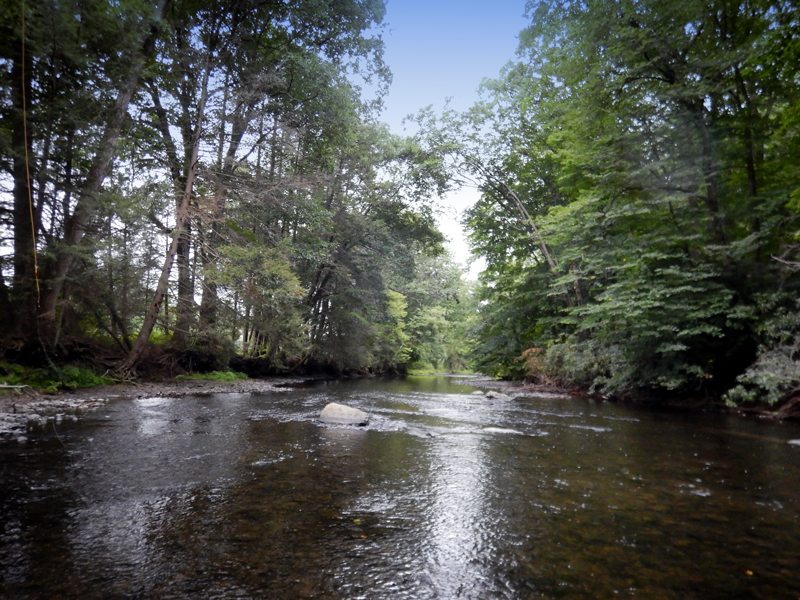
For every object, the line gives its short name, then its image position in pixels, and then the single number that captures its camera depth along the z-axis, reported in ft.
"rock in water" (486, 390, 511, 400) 40.79
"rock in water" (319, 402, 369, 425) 23.12
